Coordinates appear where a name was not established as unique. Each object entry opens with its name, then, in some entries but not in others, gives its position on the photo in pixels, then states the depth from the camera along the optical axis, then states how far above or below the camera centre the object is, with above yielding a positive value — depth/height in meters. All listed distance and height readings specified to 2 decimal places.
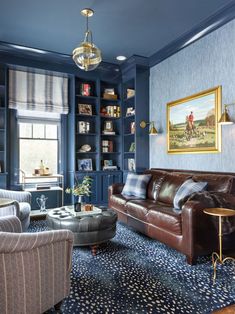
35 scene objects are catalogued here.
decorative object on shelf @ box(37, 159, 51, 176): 5.00 -0.24
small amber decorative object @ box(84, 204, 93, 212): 3.20 -0.64
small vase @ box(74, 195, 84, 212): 3.13 -0.62
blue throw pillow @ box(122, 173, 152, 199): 4.08 -0.45
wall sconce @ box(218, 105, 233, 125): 3.16 +0.51
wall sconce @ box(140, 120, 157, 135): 4.67 +0.67
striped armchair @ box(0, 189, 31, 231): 2.76 -0.60
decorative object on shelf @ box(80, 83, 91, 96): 5.38 +1.54
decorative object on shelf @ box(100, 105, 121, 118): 5.57 +1.09
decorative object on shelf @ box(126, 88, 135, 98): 5.32 +1.47
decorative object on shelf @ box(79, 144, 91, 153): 5.38 +0.24
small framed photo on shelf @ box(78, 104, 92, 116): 5.34 +1.10
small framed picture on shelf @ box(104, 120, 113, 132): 5.62 +0.76
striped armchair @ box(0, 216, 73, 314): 1.44 -0.71
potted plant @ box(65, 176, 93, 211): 3.19 -0.41
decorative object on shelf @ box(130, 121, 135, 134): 5.25 +0.70
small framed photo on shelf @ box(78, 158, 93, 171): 5.35 -0.13
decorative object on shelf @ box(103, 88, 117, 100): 5.55 +1.49
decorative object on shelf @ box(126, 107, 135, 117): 5.30 +1.05
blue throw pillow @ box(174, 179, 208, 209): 3.04 -0.39
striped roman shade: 4.74 +1.36
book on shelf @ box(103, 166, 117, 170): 5.56 -0.20
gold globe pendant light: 3.13 +1.35
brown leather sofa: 2.55 -0.68
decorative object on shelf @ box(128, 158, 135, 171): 5.31 -0.12
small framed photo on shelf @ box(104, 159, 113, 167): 5.67 -0.10
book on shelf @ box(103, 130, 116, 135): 5.54 +0.60
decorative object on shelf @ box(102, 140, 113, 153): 5.64 +0.30
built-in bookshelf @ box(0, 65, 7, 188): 4.60 +0.75
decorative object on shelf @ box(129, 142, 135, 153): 5.24 +0.23
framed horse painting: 3.59 +0.58
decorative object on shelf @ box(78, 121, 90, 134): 5.35 +0.70
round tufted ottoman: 2.80 -0.79
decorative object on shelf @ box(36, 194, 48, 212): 4.45 -0.81
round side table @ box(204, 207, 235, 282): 2.30 -0.52
